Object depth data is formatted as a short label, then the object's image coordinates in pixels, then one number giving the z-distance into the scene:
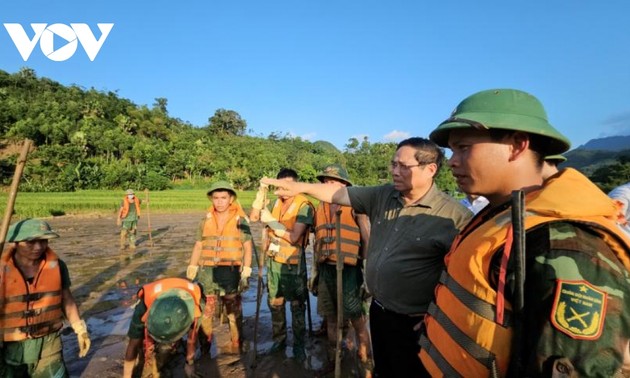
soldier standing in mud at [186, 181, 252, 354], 5.00
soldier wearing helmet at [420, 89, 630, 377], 0.92
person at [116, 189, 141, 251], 11.89
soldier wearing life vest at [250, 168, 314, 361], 4.85
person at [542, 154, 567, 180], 1.47
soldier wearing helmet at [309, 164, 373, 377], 4.38
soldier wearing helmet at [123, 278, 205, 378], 3.28
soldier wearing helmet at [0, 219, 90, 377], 2.95
